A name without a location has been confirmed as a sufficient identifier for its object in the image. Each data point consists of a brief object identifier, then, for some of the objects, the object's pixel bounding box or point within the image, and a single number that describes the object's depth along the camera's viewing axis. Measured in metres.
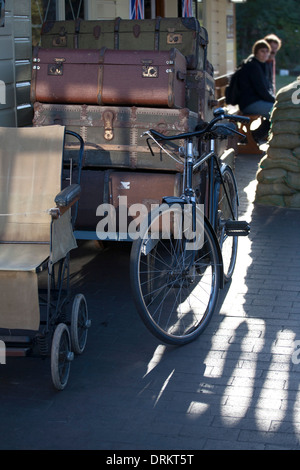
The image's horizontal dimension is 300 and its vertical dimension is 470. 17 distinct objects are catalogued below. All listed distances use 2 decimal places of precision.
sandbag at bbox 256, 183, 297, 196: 8.42
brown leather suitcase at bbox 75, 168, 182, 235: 5.36
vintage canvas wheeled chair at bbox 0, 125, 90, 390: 3.92
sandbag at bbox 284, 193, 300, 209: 8.36
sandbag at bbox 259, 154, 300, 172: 8.32
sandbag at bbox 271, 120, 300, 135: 8.35
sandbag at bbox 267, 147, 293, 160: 8.38
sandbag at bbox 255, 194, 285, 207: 8.46
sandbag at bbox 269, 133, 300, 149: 8.38
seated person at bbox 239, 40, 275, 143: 12.66
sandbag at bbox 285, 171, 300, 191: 8.30
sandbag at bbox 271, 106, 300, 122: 8.41
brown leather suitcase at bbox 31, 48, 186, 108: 5.29
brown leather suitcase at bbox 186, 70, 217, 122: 5.94
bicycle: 4.41
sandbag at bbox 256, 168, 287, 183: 8.38
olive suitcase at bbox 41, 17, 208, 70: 6.27
